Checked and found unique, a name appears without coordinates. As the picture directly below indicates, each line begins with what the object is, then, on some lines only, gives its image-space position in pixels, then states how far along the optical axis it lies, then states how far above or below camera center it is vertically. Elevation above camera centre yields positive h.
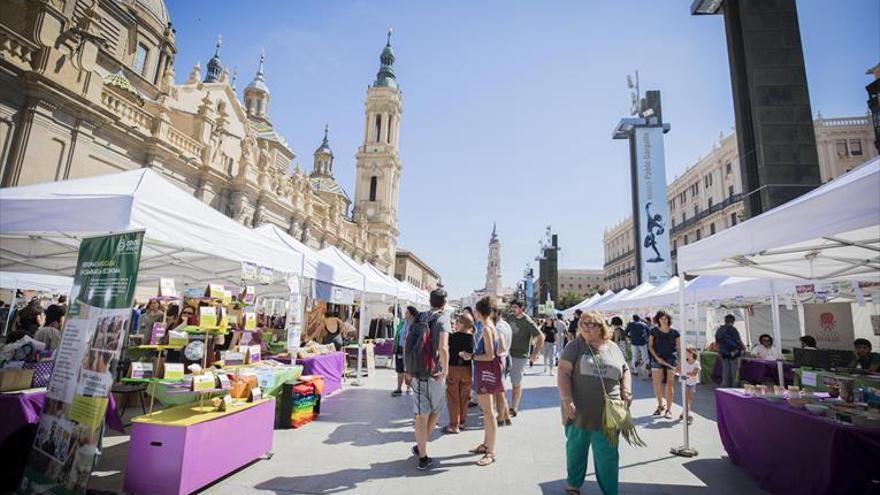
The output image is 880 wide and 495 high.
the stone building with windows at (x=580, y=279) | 122.70 +16.64
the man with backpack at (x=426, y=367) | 4.30 -0.45
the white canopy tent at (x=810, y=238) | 2.94 +1.10
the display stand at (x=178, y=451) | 3.36 -1.18
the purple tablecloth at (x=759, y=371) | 9.02 -0.72
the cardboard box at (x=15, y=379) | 3.72 -0.67
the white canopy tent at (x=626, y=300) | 16.55 +1.46
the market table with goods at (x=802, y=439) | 3.13 -0.89
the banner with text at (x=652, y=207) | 27.44 +9.14
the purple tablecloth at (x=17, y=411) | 3.62 -0.93
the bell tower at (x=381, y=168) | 53.34 +21.22
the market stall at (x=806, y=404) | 3.08 -0.62
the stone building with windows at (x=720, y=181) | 35.19 +16.97
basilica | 11.60 +7.92
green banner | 3.19 -0.52
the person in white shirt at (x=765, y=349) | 10.11 -0.23
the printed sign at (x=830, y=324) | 13.62 +0.66
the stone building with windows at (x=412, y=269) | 68.75 +10.60
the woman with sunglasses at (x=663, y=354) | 6.87 -0.31
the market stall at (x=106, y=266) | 3.29 +0.43
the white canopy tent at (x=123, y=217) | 3.98 +1.09
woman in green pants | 3.40 -0.51
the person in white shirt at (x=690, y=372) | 5.31 -0.49
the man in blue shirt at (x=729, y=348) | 8.79 -0.20
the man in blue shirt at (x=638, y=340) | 11.62 -0.15
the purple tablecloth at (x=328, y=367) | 7.50 -0.92
